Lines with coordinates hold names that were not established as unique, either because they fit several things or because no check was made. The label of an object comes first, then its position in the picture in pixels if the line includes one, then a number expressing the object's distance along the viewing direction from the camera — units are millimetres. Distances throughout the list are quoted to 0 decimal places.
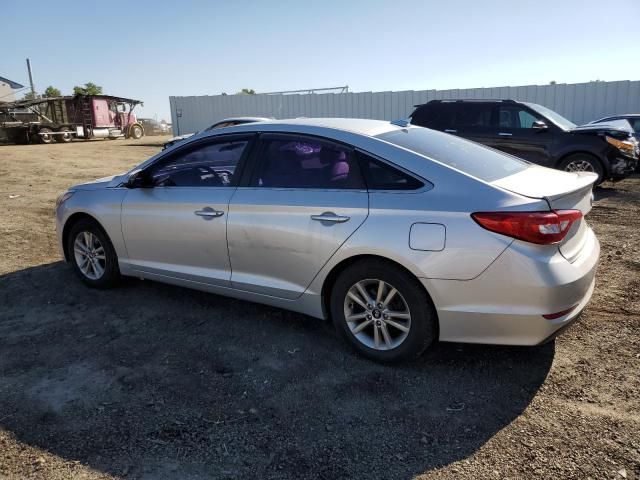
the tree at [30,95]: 53656
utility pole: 54281
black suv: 10000
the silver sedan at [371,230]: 2938
